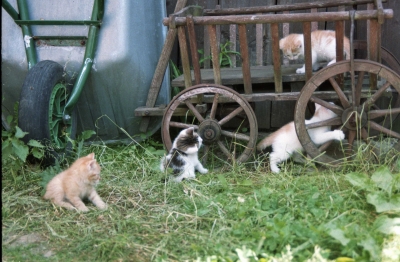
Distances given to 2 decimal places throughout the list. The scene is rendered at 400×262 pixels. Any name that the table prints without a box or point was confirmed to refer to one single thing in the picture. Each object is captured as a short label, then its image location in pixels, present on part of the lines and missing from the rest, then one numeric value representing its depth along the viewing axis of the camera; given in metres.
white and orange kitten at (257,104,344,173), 4.44
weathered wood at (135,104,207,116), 4.58
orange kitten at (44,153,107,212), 3.72
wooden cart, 4.07
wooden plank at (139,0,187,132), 4.60
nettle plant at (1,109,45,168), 3.84
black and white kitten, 4.23
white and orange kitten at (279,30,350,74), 4.76
